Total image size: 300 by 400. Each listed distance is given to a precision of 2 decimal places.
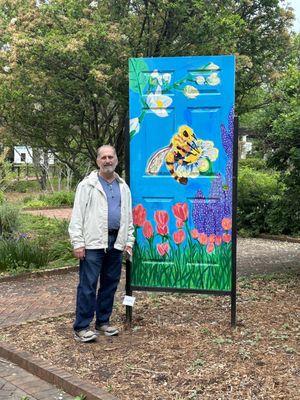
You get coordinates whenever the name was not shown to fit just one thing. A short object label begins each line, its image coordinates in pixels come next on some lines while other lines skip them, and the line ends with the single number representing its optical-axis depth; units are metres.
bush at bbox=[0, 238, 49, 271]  8.81
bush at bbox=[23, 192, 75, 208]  21.04
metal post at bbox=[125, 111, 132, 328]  5.70
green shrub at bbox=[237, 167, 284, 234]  13.31
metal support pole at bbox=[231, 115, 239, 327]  5.40
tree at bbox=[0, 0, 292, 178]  9.23
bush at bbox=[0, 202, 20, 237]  10.38
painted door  5.48
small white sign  5.73
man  5.32
